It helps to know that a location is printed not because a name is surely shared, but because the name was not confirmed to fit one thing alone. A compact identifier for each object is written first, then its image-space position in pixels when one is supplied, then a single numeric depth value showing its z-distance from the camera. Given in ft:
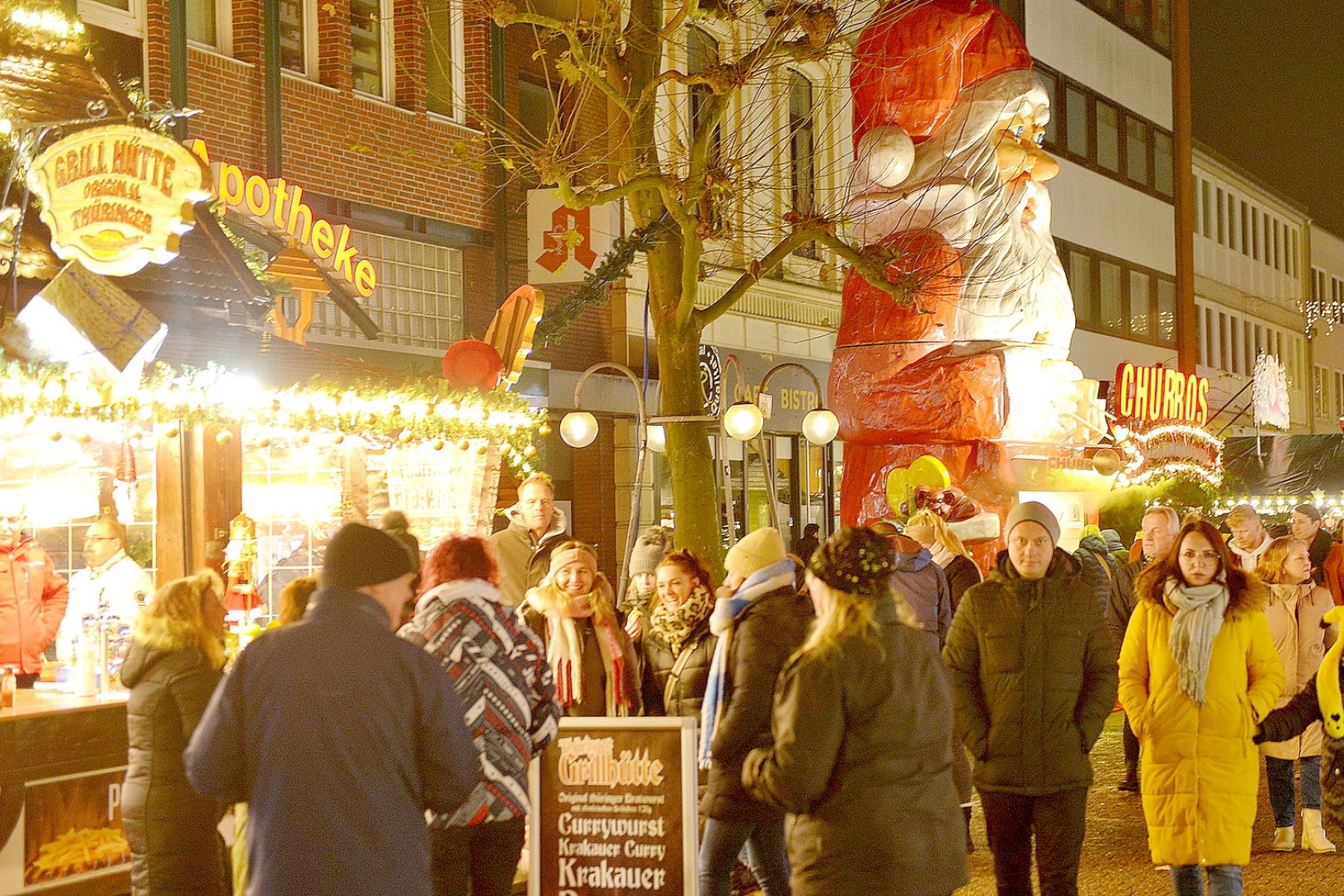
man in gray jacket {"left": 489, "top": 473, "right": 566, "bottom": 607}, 33.24
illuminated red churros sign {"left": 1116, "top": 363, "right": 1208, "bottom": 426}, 88.79
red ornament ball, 37.65
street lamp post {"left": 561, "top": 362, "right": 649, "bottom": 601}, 41.01
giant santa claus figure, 57.31
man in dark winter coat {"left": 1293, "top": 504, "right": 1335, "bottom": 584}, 45.11
